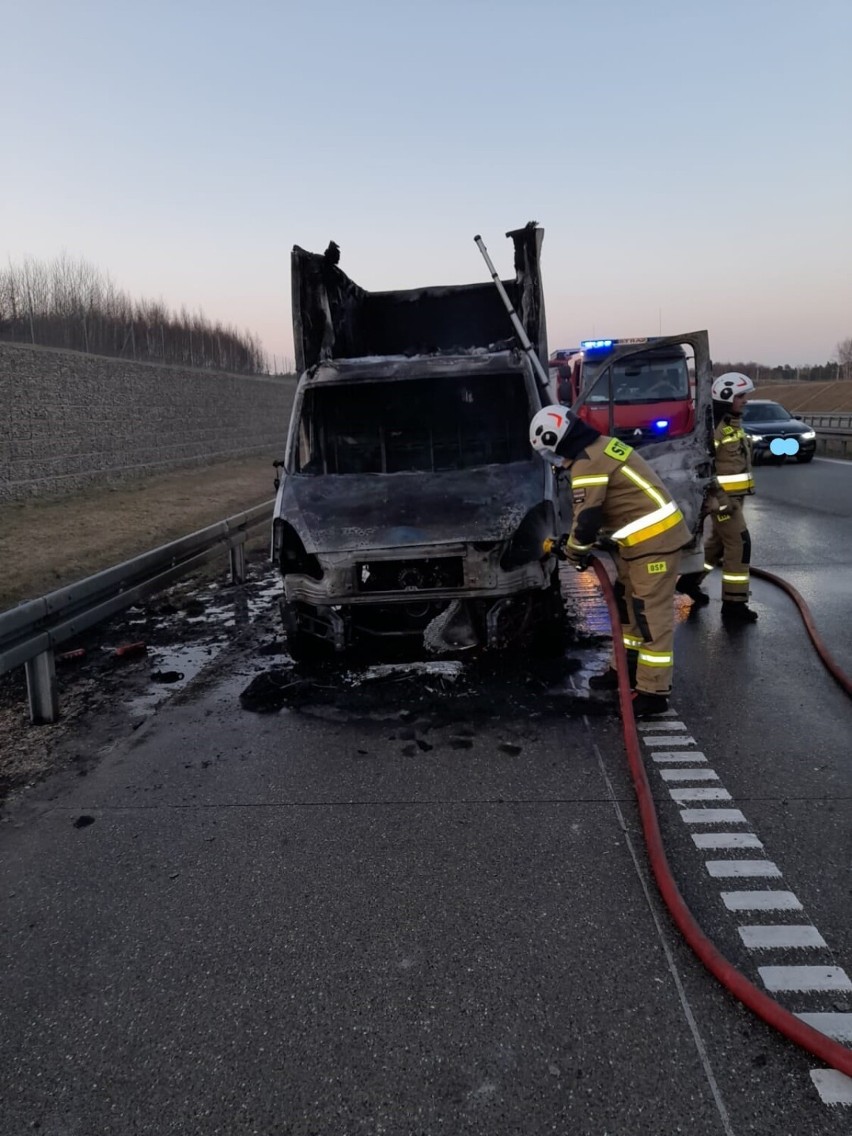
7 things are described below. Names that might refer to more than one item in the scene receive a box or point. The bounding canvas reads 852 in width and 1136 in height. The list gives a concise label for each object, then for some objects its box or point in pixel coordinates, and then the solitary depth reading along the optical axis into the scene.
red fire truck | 13.86
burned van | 5.17
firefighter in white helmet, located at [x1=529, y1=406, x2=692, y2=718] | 4.72
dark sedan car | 19.38
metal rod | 6.56
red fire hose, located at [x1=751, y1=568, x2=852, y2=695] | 5.04
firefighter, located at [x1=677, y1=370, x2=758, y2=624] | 6.81
